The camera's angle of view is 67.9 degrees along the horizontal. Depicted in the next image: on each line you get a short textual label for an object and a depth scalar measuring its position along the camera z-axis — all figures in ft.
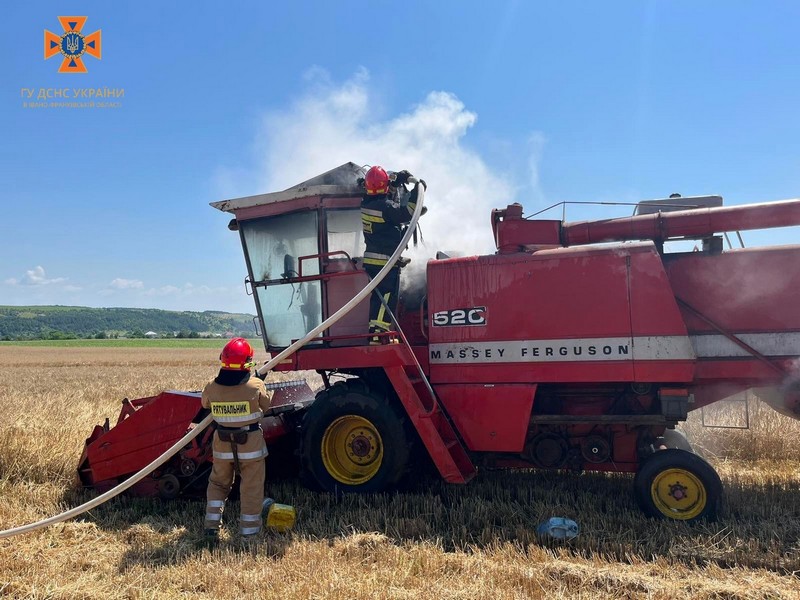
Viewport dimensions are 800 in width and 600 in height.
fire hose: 14.93
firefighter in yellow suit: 15.80
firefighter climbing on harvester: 17.92
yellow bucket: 15.53
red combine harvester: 16.08
